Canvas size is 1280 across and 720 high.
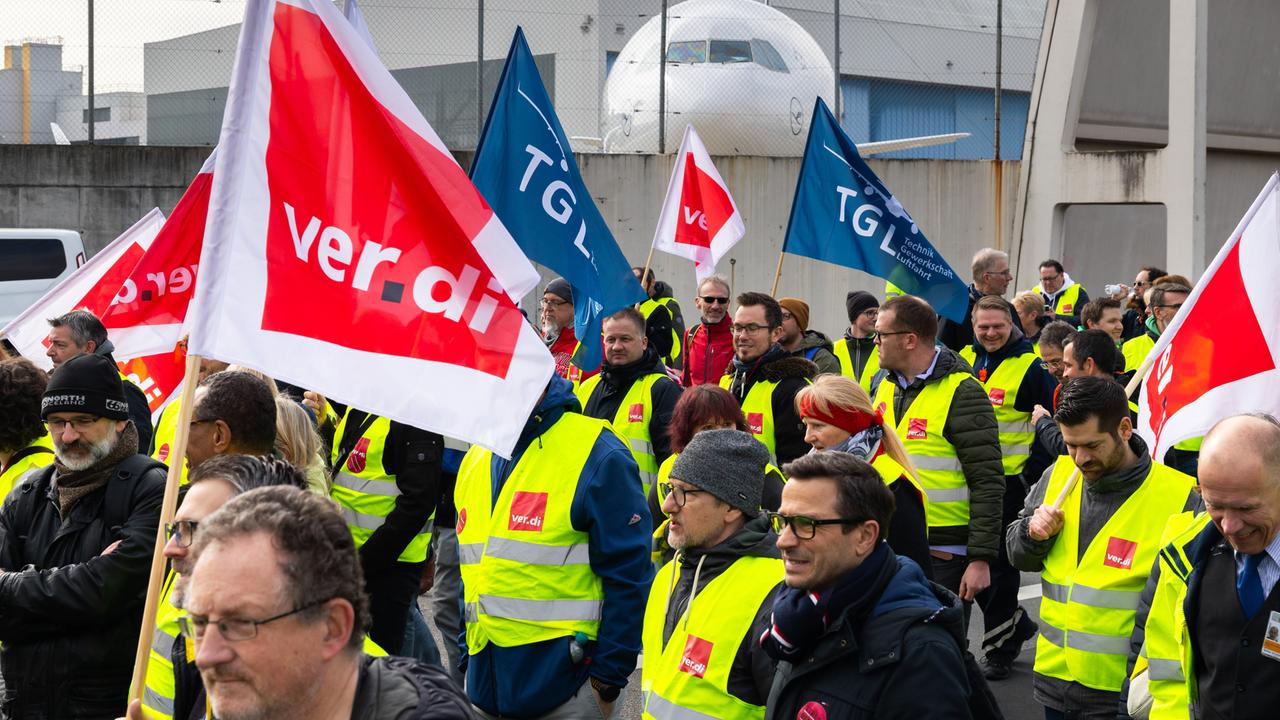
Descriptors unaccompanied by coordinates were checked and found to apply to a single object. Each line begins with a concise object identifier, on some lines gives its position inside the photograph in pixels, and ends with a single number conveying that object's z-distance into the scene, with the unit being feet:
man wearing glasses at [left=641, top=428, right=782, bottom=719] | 13.01
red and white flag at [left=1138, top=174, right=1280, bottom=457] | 17.97
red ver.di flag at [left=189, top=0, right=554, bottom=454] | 12.71
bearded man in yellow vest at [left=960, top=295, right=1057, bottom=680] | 28.96
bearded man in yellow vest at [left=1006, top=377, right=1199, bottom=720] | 17.44
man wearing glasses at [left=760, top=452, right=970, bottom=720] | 10.96
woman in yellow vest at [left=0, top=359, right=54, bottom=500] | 18.28
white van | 53.83
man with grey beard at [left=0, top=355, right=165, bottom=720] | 14.66
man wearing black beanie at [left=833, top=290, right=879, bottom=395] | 34.55
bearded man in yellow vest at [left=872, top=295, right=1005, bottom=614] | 22.44
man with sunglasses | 34.06
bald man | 12.58
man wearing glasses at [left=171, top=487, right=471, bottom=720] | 8.13
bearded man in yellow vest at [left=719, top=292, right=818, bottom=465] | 24.99
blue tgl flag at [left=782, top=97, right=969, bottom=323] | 31.45
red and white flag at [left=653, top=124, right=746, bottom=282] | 36.32
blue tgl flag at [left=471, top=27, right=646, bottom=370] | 20.47
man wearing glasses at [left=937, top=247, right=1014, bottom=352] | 36.14
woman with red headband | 16.99
